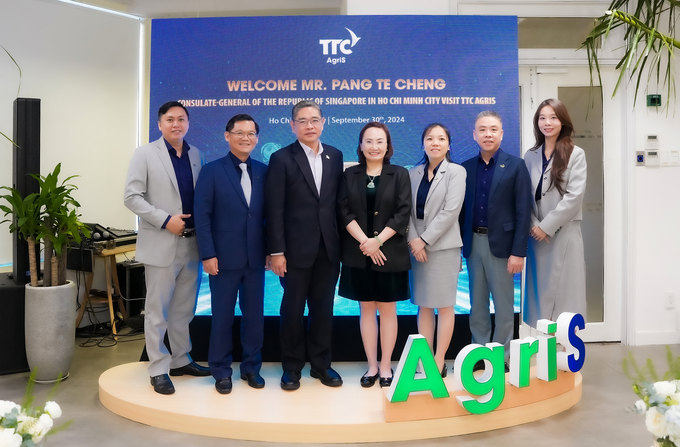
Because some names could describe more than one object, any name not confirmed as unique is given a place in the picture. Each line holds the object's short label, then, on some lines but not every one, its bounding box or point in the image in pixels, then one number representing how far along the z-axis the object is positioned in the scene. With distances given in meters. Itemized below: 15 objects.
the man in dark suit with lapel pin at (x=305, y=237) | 3.29
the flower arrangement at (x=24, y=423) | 1.20
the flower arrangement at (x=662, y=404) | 1.24
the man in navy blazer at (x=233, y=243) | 3.29
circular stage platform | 2.88
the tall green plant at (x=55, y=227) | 3.79
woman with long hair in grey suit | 3.51
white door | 4.75
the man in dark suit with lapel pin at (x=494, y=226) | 3.47
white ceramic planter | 3.74
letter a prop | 2.82
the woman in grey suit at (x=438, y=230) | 3.38
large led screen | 4.02
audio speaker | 3.97
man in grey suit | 3.32
